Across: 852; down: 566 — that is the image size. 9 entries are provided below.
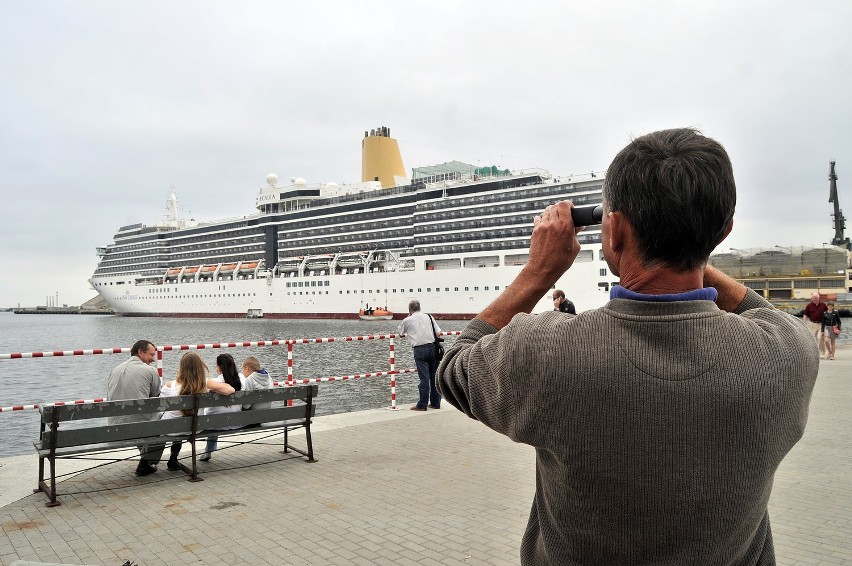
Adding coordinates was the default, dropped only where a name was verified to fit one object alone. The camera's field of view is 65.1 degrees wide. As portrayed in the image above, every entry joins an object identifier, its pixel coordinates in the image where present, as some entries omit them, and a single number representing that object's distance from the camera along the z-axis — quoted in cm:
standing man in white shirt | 960
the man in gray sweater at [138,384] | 609
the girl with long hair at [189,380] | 636
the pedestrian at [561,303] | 1059
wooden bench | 537
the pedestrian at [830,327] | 1530
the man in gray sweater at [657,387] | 121
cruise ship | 5009
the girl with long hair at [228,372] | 714
